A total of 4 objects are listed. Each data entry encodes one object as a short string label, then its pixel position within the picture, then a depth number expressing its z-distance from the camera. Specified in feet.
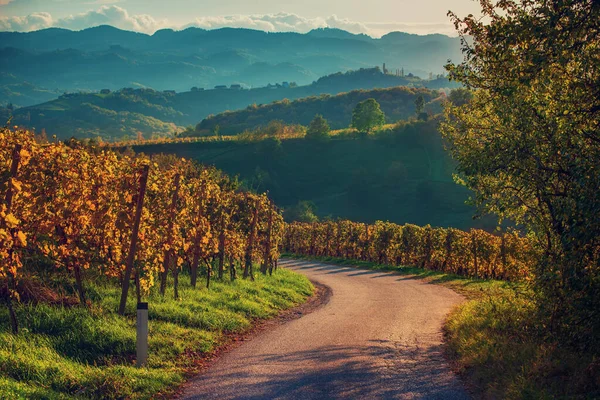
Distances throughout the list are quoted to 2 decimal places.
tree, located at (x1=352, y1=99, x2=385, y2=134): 576.20
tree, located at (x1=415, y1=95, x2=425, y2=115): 599.12
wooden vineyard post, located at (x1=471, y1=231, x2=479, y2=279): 128.16
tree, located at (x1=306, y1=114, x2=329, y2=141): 560.61
